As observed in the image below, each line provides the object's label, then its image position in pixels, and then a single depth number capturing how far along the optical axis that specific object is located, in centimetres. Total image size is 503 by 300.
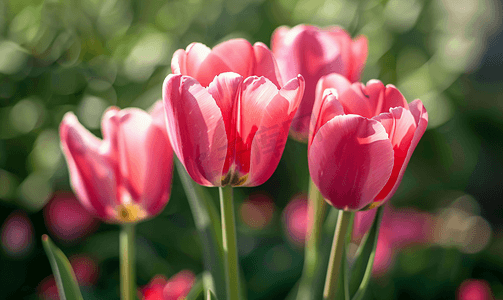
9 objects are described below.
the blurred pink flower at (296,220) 147
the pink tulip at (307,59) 89
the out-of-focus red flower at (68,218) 162
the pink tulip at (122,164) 89
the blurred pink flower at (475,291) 121
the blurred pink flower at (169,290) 96
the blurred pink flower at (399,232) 134
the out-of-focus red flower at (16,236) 159
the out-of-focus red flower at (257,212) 176
